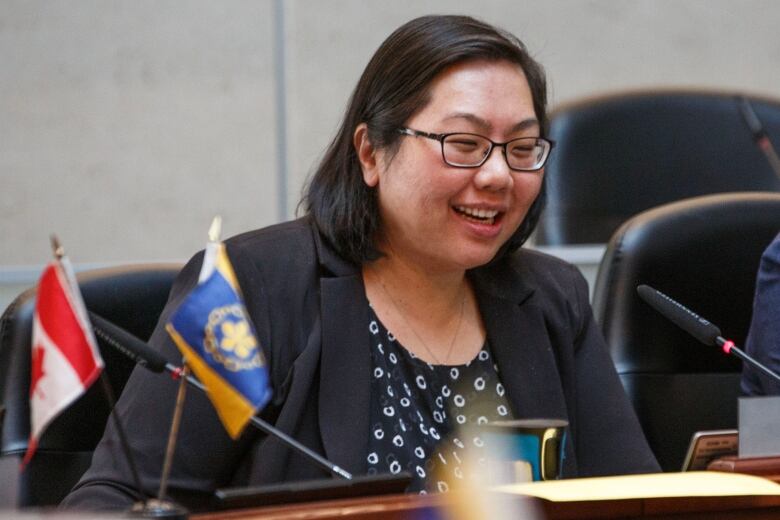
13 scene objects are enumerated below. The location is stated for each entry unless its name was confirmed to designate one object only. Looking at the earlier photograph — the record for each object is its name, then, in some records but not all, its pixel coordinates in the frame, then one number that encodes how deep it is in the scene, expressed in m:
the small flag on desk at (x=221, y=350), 4.59
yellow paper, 4.61
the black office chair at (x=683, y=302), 5.72
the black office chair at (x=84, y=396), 5.26
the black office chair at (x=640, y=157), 7.31
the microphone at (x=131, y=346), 4.76
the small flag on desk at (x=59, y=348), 4.53
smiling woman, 5.23
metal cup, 4.86
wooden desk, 4.52
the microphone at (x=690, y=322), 5.09
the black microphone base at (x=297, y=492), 4.55
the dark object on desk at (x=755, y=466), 4.82
